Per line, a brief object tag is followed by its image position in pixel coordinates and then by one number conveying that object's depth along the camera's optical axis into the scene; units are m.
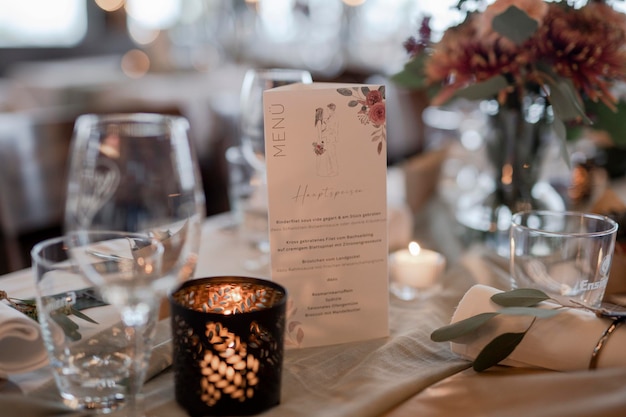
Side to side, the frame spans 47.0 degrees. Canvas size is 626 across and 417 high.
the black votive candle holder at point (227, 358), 0.64
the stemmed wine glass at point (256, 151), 1.08
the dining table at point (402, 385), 0.62
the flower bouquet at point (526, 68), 0.98
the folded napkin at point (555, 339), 0.69
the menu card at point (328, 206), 0.80
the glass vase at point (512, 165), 1.15
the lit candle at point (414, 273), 1.01
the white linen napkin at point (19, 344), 0.70
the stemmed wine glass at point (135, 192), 0.70
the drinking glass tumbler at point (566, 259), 0.78
